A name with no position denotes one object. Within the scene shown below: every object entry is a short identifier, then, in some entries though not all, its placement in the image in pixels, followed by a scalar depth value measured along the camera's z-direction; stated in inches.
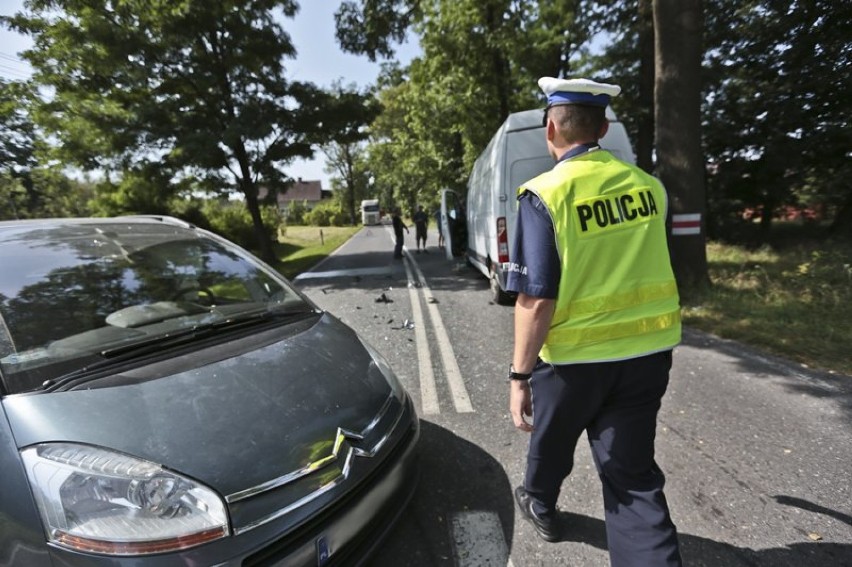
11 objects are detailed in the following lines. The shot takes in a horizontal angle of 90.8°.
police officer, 62.6
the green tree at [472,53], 486.6
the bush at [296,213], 2213.3
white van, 241.4
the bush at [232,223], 819.4
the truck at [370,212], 1904.5
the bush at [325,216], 2136.4
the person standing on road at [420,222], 649.6
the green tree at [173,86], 445.8
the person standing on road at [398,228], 572.8
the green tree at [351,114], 579.1
